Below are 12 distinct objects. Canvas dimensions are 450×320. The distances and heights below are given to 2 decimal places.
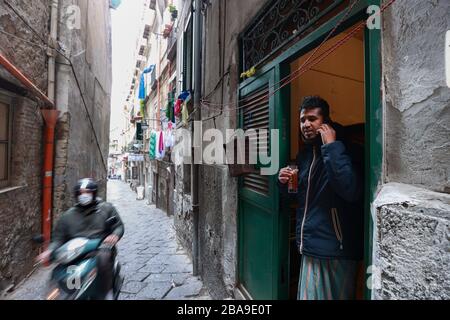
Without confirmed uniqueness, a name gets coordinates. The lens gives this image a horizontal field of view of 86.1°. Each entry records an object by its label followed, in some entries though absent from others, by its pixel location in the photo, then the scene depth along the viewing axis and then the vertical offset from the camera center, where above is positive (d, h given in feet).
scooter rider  9.27 -2.55
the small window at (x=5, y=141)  14.03 +1.29
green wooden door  8.29 -2.00
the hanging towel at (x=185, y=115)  22.61 +4.65
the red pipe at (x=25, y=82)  11.32 +4.56
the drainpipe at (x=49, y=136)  17.30 +2.05
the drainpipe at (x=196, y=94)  18.01 +5.25
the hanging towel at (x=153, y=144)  40.24 +3.32
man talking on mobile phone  5.22 -1.15
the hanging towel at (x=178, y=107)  24.40 +6.08
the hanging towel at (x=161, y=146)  34.47 +2.51
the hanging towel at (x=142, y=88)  57.74 +18.14
